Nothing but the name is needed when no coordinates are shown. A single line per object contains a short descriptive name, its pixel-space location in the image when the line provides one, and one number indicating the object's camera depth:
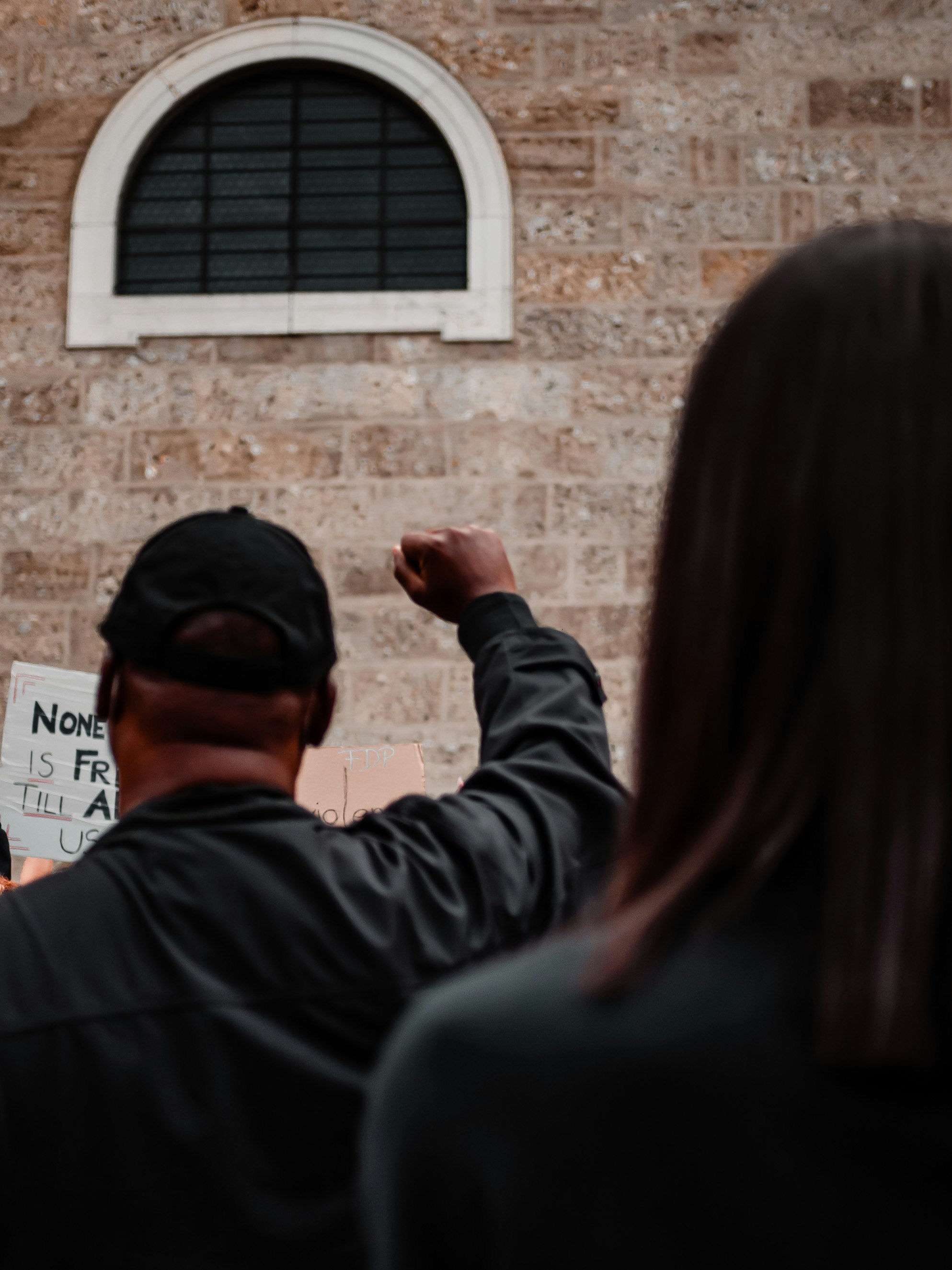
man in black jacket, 2.23
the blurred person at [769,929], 1.31
